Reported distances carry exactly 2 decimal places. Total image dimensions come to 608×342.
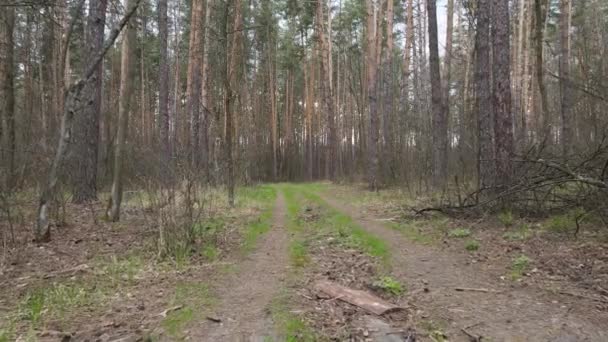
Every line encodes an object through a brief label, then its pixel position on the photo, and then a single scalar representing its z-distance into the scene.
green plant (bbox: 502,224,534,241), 6.09
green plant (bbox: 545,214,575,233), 6.05
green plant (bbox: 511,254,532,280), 4.72
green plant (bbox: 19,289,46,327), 3.72
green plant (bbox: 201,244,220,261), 5.98
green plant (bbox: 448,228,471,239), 6.77
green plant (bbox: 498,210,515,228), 6.91
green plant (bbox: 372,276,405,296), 4.40
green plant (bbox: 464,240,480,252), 5.96
